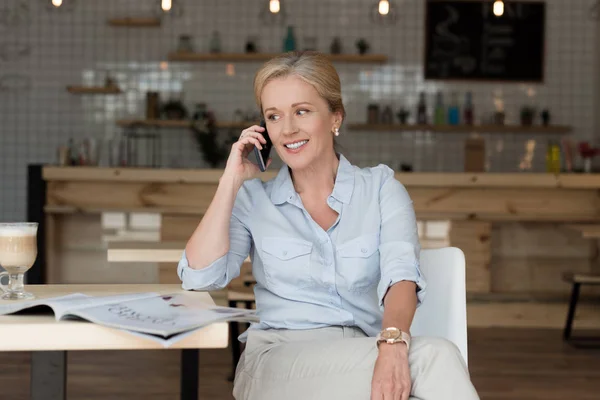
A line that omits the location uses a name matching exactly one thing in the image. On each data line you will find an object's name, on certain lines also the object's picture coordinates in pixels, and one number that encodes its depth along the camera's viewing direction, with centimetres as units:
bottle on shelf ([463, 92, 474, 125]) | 718
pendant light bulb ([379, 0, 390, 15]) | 533
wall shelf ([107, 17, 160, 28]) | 715
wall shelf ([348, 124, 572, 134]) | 715
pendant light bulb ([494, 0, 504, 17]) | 521
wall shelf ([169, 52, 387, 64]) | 717
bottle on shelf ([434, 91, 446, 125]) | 720
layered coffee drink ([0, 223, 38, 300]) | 150
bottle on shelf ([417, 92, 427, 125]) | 719
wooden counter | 541
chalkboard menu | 724
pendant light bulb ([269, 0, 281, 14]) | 540
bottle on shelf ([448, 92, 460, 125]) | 721
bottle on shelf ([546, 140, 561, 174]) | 586
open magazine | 118
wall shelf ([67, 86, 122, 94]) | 711
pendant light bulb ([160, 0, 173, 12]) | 522
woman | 176
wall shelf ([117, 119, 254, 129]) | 705
